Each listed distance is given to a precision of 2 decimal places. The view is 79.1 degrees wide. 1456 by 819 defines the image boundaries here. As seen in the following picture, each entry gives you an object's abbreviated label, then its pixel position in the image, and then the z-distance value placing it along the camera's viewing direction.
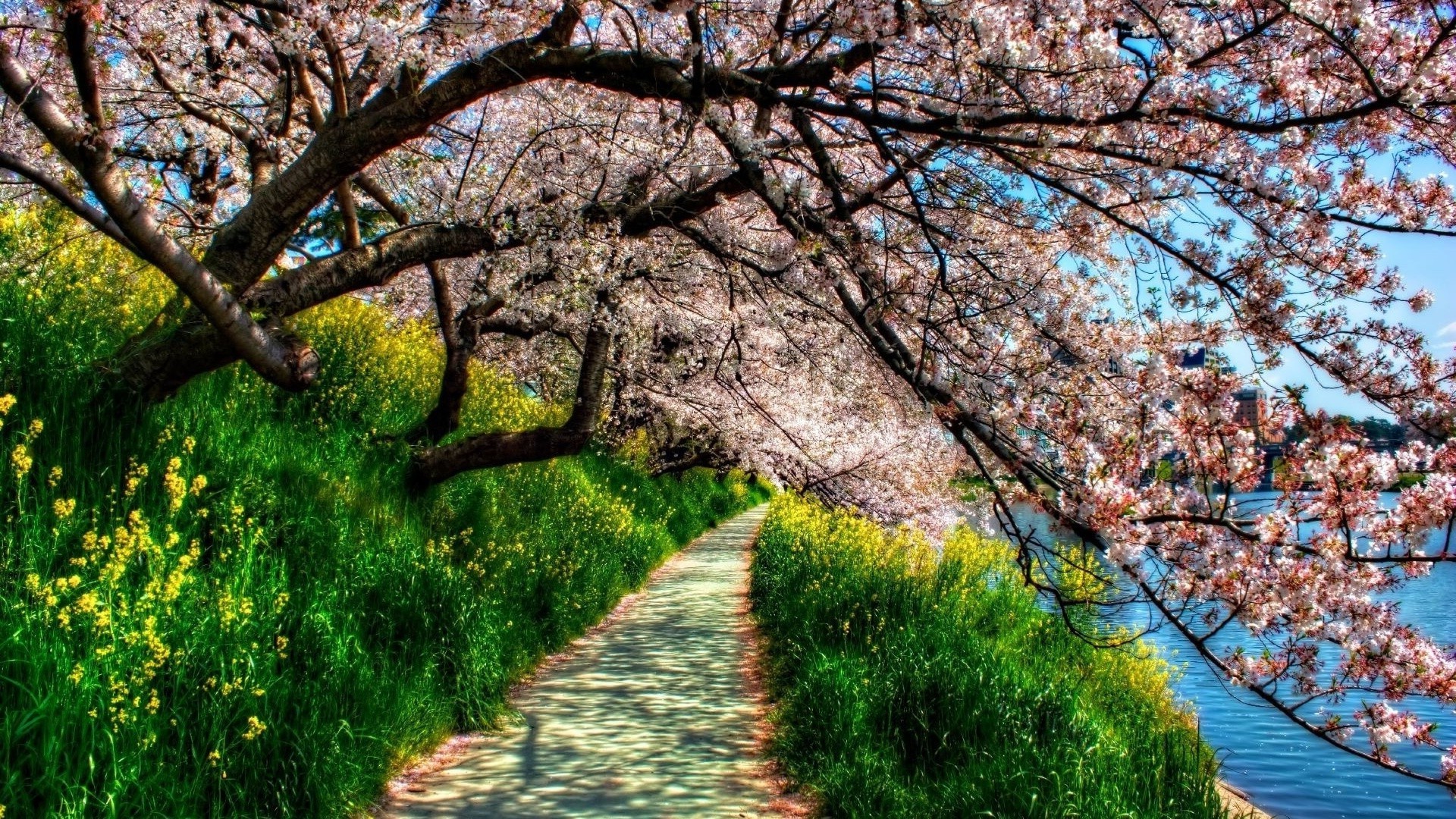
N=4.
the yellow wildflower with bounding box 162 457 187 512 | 4.18
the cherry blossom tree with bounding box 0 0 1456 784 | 3.46
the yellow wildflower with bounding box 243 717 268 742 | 3.69
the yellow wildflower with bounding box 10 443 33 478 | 3.76
